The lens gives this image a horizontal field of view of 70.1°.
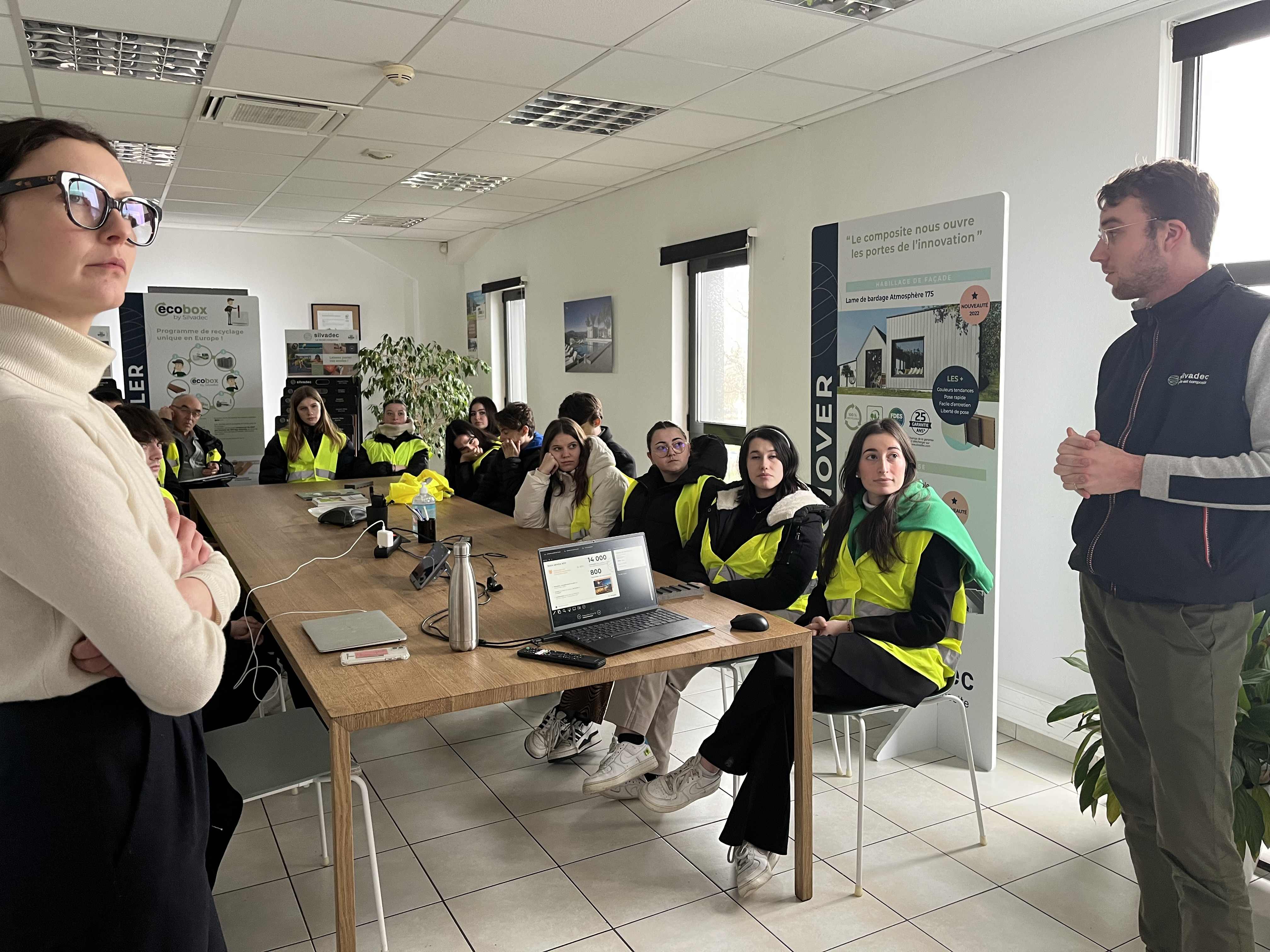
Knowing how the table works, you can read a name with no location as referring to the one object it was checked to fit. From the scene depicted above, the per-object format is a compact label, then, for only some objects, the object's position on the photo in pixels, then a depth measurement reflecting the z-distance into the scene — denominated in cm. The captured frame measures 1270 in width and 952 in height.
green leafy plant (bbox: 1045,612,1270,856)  226
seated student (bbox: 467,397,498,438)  618
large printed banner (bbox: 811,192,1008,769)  321
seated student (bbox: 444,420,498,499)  553
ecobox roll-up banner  782
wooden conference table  192
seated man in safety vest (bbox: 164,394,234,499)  621
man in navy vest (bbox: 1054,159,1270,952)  188
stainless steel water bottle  227
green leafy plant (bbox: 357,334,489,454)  879
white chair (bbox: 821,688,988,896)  254
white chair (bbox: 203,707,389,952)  211
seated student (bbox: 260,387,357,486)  601
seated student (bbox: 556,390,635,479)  448
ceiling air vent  448
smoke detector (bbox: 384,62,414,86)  393
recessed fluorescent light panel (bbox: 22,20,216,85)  362
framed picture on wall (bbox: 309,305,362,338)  944
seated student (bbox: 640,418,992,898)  256
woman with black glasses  94
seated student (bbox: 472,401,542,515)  515
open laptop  238
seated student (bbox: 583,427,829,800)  304
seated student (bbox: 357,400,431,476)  619
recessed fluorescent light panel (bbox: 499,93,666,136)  457
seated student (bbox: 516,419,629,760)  399
